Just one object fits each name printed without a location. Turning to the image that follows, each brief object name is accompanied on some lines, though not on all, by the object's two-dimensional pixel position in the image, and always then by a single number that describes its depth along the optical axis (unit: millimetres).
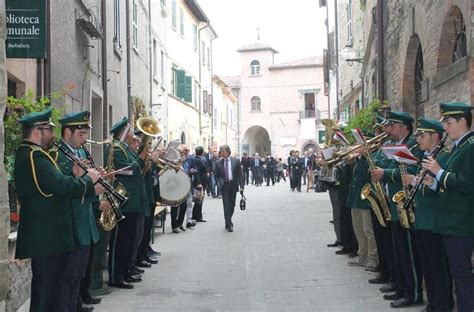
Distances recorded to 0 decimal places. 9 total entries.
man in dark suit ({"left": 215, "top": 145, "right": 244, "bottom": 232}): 13148
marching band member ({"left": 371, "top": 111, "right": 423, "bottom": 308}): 6500
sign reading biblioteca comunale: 7766
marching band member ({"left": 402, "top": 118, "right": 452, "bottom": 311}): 5754
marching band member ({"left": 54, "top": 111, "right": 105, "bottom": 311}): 5340
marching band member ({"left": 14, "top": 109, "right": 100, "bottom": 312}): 4926
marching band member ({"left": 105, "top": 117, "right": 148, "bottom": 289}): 7605
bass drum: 11133
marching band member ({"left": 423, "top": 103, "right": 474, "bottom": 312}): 5090
